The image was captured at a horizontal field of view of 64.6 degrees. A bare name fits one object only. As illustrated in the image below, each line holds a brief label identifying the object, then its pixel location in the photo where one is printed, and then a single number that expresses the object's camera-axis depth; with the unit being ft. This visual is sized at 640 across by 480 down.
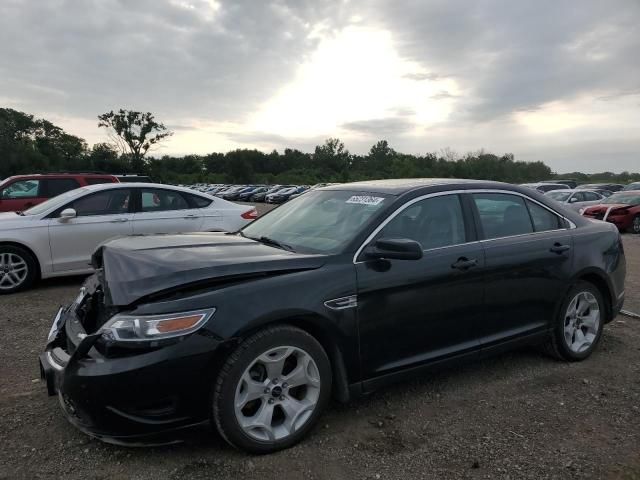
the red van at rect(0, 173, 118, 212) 32.68
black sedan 8.55
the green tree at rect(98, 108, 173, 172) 217.97
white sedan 21.80
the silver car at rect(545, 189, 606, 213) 65.82
